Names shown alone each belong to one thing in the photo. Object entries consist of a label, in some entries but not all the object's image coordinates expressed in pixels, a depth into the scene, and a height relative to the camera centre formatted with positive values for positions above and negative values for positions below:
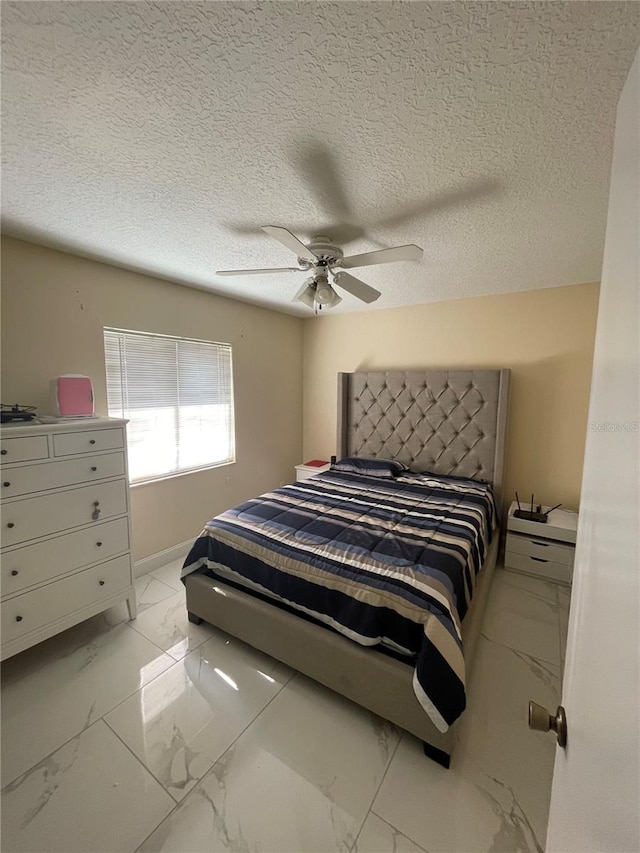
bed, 1.45 -0.89
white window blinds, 2.65 -0.03
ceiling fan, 1.67 +0.75
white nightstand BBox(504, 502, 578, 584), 2.64 -1.18
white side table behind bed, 3.88 -0.84
